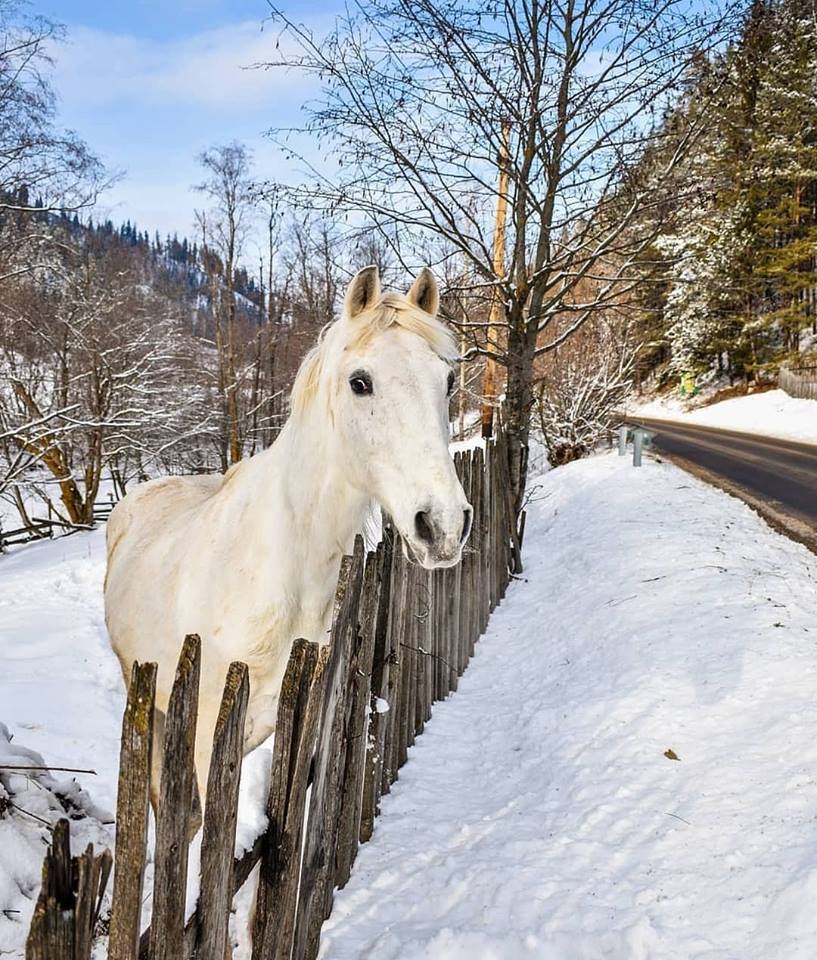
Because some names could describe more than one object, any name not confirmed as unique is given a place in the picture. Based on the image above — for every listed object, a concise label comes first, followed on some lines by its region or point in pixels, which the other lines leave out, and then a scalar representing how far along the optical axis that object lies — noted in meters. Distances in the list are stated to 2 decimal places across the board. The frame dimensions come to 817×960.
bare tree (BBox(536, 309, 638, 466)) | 14.46
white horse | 1.81
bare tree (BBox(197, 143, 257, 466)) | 18.86
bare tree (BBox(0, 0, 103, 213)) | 7.73
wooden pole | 6.20
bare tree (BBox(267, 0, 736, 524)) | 5.70
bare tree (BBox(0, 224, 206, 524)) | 14.12
